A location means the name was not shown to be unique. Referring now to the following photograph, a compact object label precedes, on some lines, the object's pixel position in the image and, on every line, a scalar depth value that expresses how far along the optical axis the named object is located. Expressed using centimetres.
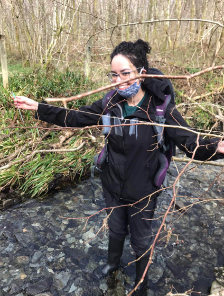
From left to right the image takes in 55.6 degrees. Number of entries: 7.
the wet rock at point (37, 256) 259
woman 149
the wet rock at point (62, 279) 232
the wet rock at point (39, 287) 224
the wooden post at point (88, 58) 619
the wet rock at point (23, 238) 283
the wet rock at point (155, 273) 240
